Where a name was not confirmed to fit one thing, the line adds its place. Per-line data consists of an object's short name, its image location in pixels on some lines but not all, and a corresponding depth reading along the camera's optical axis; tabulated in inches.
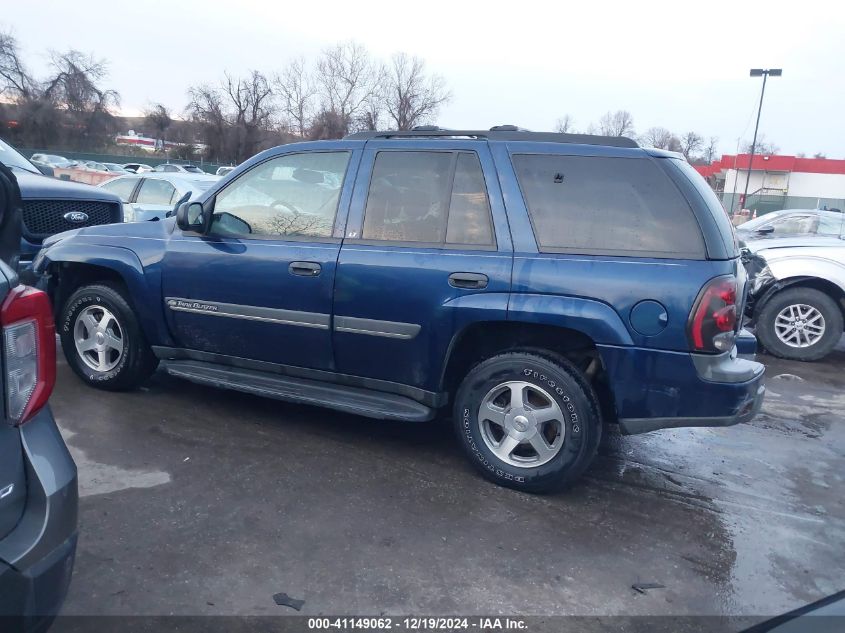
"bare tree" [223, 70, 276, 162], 2014.0
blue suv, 142.6
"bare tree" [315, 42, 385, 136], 1933.3
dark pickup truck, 239.0
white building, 1953.7
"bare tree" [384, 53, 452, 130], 1918.1
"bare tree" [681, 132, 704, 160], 2384.4
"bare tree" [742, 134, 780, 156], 2525.2
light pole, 1133.1
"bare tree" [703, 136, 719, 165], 2644.2
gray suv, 75.6
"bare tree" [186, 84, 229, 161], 2062.0
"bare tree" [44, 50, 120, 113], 2203.5
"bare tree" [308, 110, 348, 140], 1772.0
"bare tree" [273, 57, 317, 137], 1975.9
